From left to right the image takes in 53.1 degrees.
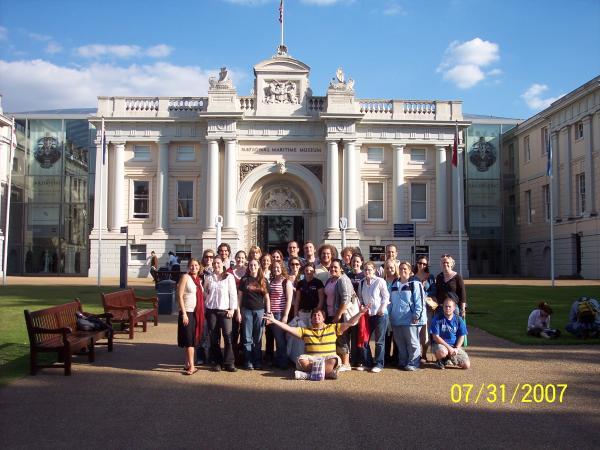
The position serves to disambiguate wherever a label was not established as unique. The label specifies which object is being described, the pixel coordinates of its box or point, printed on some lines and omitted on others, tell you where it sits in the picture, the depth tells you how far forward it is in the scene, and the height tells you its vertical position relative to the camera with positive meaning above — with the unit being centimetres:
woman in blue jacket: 957 -103
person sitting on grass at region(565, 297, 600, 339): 1243 -139
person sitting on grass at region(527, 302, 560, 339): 1256 -151
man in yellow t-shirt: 884 -136
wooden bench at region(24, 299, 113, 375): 902 -141
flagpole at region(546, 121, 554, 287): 3066 +455
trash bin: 1788 -134
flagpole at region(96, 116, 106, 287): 3262 +467
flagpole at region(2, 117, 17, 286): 3023 +354
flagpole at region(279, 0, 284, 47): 4006 +1588
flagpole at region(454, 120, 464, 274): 3475 +242
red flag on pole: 3391 +552
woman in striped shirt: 968 -82
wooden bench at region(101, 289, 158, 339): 1292 -129
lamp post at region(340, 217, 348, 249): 2583 +121
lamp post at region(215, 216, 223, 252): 2888 +139
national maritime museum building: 3672 +514
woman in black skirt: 927 -94
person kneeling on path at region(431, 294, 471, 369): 948 -136
